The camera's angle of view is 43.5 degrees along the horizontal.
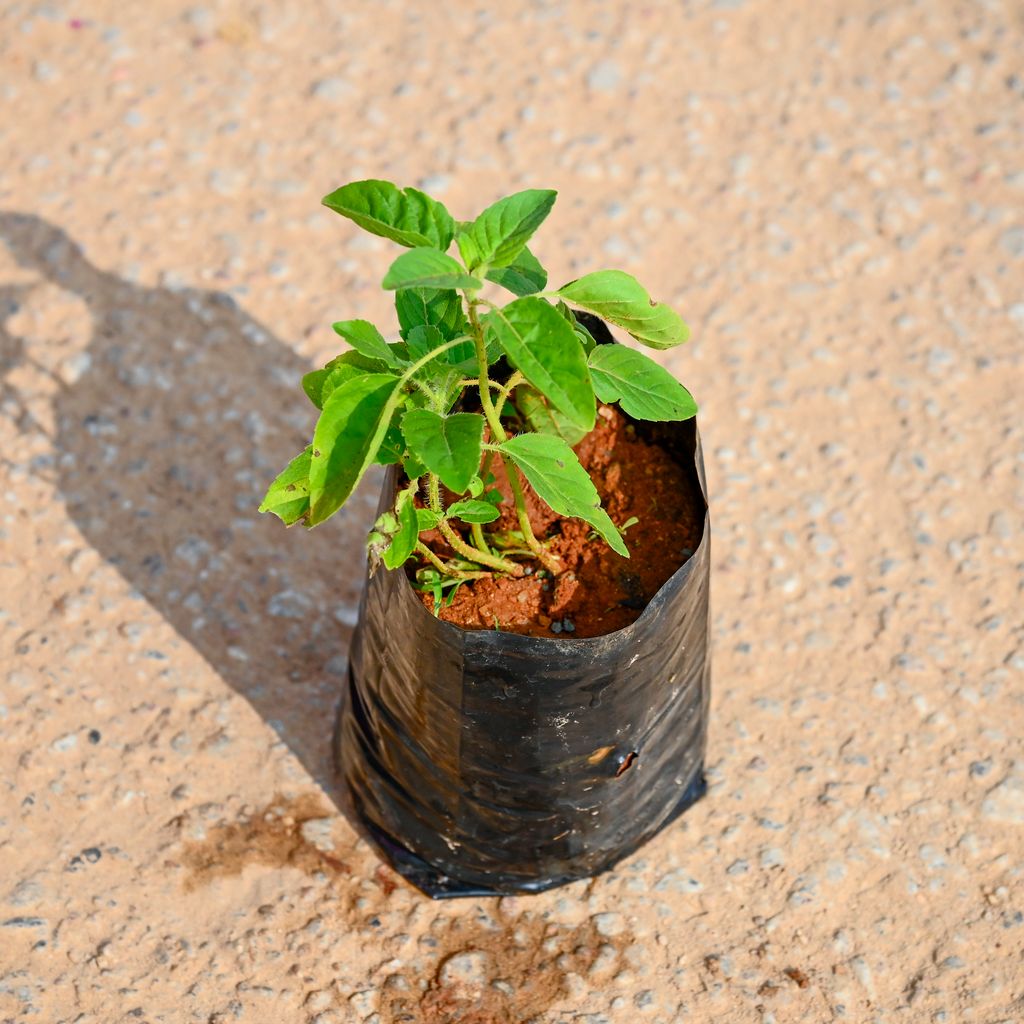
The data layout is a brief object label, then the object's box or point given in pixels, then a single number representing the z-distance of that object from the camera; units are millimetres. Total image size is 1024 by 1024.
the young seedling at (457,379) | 1620
